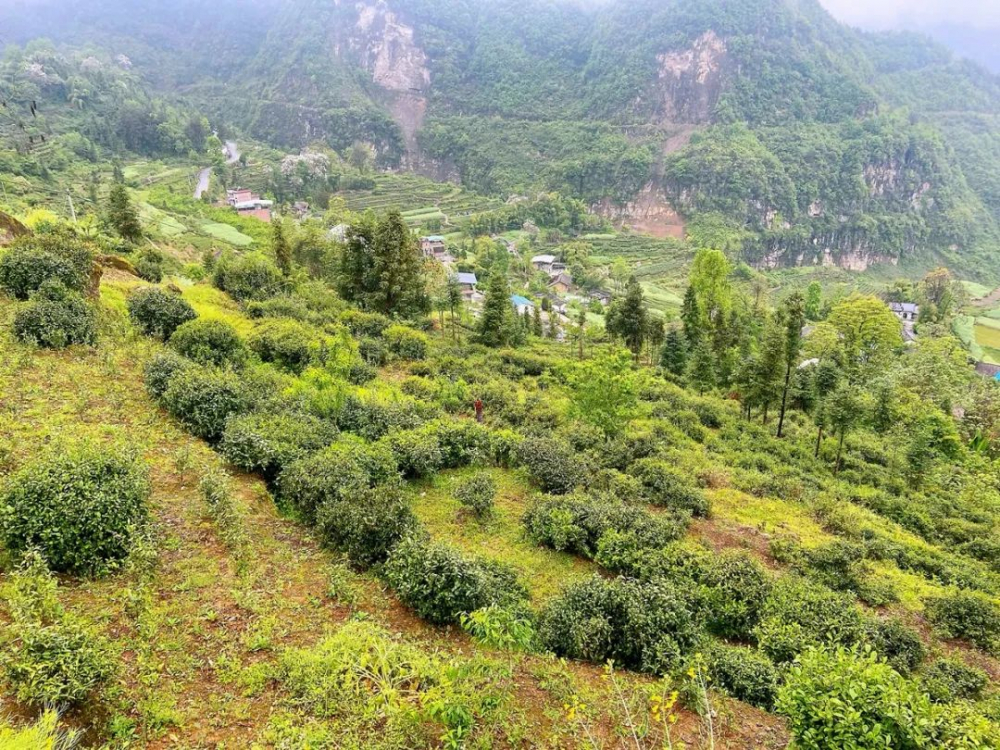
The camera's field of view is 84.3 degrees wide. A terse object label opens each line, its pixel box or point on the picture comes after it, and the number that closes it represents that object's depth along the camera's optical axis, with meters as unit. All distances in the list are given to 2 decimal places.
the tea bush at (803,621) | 7.66
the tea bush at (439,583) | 7.18
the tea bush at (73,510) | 6.22
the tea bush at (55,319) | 11.91
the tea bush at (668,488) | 13.20
